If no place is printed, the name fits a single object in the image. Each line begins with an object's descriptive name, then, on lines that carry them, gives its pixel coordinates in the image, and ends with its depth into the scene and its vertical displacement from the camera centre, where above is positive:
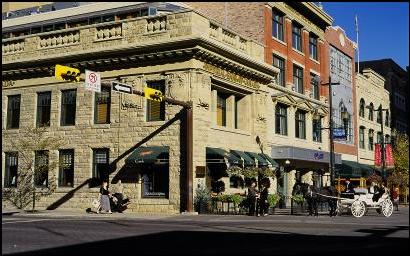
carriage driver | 25.29 -0.82
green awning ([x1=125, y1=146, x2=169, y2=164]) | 25.50 +0.76
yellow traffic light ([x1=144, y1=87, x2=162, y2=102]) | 22.19 +3.24
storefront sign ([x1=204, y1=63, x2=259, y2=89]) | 27.28 +5.20
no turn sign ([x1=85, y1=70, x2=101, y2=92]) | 19.72 +3.37
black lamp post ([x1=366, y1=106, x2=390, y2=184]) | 37.55 +0.56
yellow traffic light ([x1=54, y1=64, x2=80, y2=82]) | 18.09 +3.39
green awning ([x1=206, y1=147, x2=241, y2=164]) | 26.43 +0.73
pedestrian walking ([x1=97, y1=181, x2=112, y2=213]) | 25.11 -1.40
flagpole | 52.29 +13.37
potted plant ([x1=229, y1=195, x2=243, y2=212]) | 24.72 -1.33
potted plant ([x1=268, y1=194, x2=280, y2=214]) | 25.75 -1.48
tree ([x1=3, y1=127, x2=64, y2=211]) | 28.69 -0.08
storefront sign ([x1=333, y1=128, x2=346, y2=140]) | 31.34 +2.16
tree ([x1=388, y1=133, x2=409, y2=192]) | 42.29 +0.77
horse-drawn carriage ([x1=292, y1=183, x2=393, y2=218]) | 22.09 -1.28
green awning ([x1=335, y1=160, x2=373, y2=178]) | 41.76 +0.12
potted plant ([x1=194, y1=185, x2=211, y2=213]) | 24.91 -1.39
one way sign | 20.72 +3.29
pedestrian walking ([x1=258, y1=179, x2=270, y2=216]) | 23.30 -1.34
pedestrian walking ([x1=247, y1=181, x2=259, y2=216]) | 23.30 -1.17
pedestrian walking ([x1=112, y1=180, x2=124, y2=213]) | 26.25 -1.17
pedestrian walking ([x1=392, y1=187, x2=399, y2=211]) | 32.89 -1.68
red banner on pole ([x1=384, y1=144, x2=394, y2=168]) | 44.12 +1.13
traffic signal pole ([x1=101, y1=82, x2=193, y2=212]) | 24.76 +0.78
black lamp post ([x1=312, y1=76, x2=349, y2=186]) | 27.85 +0.76
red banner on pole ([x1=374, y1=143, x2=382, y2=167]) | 43.25 +1.26
